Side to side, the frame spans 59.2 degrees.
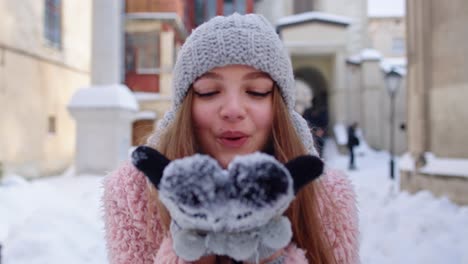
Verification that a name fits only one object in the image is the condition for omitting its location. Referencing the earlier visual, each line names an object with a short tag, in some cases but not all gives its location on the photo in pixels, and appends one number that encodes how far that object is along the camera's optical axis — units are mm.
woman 1342
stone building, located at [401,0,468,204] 5406
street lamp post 12398
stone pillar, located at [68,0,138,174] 7504
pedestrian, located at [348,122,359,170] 14055
